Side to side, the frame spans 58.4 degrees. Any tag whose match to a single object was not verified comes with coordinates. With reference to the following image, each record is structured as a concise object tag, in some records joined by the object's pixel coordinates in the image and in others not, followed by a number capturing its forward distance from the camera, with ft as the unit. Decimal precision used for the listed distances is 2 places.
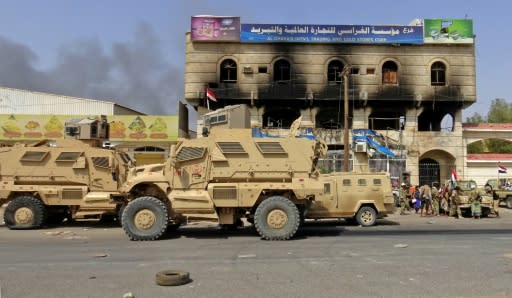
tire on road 22.59
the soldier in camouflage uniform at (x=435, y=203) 70.13
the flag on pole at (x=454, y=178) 84.74
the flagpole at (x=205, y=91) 103.53
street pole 77.56
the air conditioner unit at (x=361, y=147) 103.76
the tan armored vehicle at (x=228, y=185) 39.09
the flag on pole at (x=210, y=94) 94.90
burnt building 104.47
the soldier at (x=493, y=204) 67.87
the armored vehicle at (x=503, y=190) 88.63
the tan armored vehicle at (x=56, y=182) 48.16
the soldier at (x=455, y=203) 65.86
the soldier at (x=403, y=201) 74.23
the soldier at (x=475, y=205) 64.90
